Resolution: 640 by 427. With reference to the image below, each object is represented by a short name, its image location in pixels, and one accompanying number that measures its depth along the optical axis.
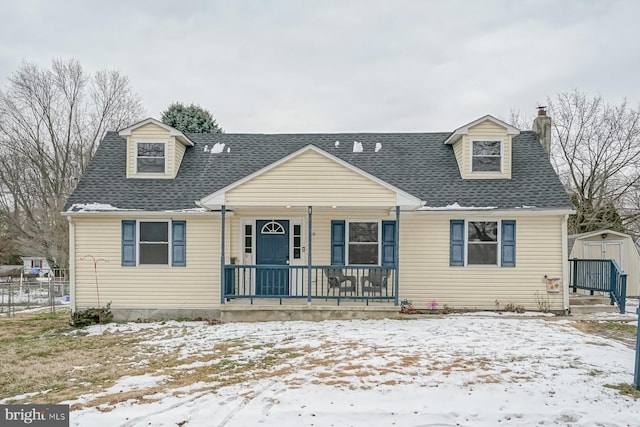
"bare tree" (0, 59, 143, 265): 28.30
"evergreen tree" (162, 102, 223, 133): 24.48
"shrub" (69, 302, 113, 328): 11.60
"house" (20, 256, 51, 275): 48.80
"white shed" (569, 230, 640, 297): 16.62
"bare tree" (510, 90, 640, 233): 24.23
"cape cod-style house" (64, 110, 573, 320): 12.15
